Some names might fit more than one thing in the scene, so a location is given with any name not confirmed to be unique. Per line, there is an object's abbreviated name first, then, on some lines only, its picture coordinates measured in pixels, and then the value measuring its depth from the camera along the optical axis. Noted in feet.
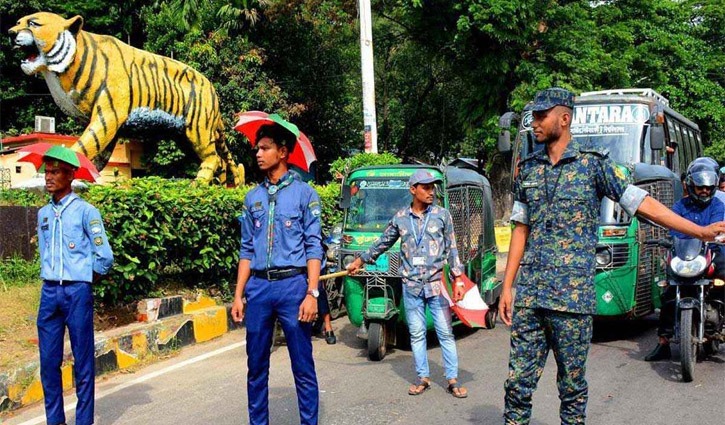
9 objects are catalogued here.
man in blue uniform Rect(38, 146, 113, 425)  15.79
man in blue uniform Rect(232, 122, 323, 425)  14.06
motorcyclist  20.97
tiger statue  32.19
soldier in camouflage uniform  12.06
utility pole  47.44
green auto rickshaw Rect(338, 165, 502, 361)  23.90
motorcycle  20.06
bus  24.91
